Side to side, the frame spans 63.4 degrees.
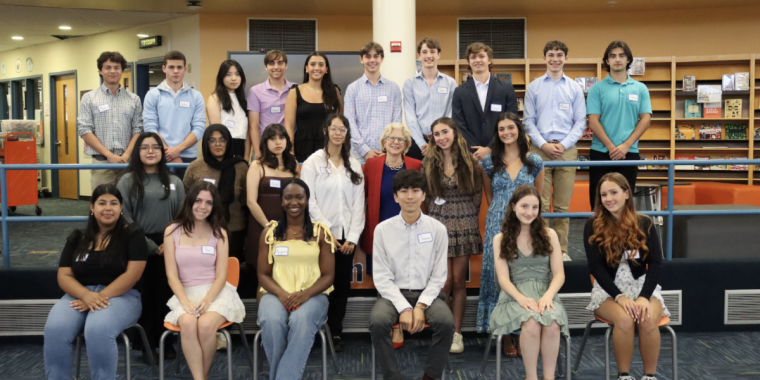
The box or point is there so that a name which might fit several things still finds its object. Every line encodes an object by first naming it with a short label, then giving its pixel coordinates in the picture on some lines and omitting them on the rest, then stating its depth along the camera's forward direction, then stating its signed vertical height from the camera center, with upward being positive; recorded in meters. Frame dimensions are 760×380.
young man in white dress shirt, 3.06 -0.49
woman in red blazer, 3.52 -0.06
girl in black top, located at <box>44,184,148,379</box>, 2.91 -0.62
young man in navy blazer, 3.98 +0.38
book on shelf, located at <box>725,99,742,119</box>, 8.16 +0.67
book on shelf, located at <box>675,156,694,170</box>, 8.29 -0.11
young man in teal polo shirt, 4.16 +0.32
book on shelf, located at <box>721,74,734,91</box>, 8.08 +1.00
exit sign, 9.02 +1.78
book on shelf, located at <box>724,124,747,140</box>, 8.20 +0.36
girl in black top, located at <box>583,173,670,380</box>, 3.02 -0.56
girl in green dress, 2.95 -0.61
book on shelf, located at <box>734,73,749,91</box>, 8.04 +1.00
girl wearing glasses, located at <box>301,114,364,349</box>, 3.49 -0.16
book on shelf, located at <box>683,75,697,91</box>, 8.18 +1.01
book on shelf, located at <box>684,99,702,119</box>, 8.29 +0.67
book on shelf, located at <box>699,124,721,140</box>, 8.28 +0.37
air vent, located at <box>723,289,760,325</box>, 3.95 -0.96
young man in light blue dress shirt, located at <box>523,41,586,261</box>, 4.16 +0.24
